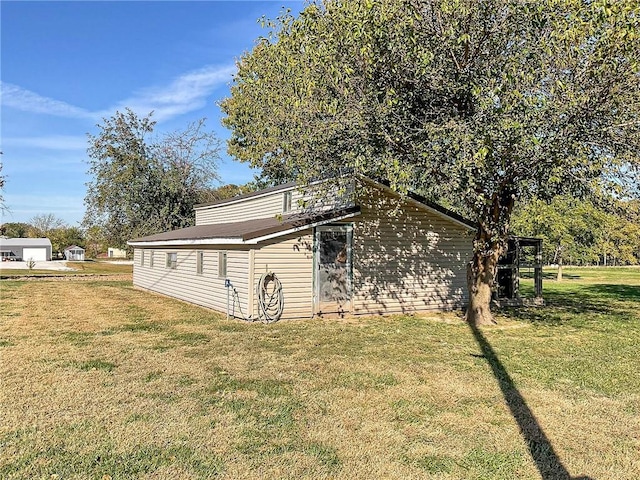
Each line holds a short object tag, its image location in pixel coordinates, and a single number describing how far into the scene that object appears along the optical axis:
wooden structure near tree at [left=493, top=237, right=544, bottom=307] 13.75
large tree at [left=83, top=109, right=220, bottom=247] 27.22
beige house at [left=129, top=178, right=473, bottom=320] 10.66
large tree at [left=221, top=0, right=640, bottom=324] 7.31
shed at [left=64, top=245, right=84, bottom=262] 67.38
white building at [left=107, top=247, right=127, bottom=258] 76.30
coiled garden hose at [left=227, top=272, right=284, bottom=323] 10.41
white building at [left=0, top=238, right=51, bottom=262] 62.25
